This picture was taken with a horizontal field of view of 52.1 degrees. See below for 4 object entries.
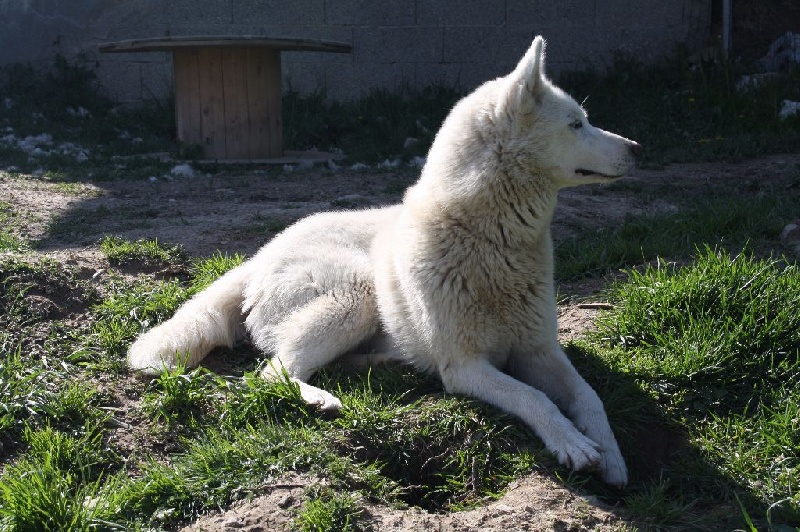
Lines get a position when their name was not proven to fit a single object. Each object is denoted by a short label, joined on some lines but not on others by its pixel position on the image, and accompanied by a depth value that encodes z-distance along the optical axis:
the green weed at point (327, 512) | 2.54
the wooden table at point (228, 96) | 8.41
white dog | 3.27
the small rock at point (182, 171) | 7.74
